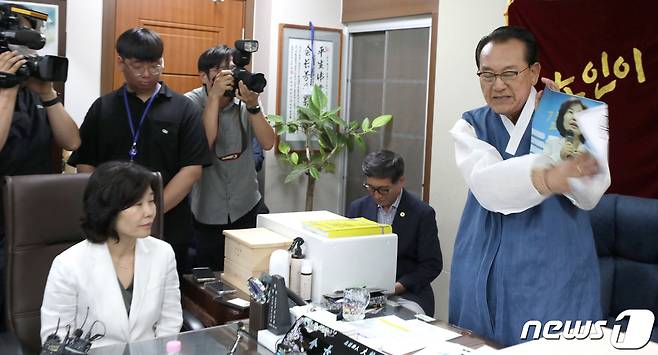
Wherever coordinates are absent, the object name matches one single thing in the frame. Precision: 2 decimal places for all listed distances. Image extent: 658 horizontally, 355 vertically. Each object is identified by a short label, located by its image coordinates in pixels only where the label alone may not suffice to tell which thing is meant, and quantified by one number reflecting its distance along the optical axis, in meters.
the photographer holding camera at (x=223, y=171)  2.98
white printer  1.91
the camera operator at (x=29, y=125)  2.28
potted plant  4.04
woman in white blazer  1.78
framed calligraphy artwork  4.18
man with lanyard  2.61
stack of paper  1.95
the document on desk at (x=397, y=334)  1.51
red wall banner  2.65
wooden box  2.01
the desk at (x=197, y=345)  1.60
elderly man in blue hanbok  1.48
